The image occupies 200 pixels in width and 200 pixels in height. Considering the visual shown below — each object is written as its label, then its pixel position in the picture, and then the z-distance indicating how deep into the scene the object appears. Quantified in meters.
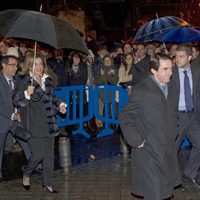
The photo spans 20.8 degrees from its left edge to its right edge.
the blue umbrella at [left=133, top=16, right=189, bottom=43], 10.17
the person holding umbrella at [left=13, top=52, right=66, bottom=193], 7.40
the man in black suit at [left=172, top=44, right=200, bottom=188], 7.86
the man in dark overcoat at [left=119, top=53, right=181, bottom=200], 5.93
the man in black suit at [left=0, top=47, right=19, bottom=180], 8.29
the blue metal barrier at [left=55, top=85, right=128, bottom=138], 11.72
